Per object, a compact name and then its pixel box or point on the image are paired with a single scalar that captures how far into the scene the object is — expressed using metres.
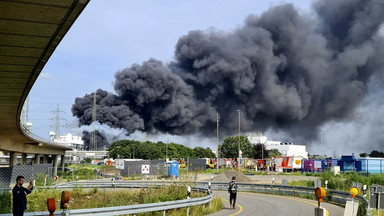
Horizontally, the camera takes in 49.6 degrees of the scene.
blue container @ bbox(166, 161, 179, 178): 50.00
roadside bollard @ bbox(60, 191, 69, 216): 8.66
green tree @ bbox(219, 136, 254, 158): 128.62
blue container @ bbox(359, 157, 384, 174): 57.00
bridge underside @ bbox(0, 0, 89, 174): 8.66
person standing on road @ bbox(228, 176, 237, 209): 20.66
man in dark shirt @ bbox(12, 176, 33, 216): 10.86
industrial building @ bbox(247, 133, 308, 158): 132.62
